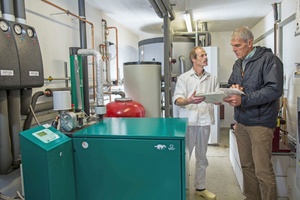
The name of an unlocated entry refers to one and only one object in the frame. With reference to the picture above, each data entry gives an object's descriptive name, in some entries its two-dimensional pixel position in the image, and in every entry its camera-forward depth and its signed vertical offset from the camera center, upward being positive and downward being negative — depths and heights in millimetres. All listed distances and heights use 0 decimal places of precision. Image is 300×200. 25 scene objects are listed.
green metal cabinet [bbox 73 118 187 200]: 1240 -457
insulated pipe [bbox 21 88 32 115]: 1558 -84
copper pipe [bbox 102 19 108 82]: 3387 +639
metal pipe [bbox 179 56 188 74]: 4145 +360
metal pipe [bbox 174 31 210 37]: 4340 +996
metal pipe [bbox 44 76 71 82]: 2188 +76
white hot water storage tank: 3035 +19
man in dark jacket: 1502 -122
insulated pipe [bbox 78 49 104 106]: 1798 +35
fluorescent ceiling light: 3571 +1110
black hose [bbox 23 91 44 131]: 1672 -257
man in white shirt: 1933 -221
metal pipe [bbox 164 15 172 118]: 3186 +331
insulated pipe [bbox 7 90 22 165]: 1441 -213
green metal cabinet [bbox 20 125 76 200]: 1155 -421
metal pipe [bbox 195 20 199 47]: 4230 +860
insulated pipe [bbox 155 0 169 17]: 2627 +970
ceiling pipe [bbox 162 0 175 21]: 2754 +1011
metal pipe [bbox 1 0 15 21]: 1477 +527
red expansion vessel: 2303 -259
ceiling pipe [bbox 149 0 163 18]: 2605 +966
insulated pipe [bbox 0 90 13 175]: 1358 -326
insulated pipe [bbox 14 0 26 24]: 1575 +553
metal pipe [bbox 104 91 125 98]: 3008 -112
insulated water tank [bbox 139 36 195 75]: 4285 +669
